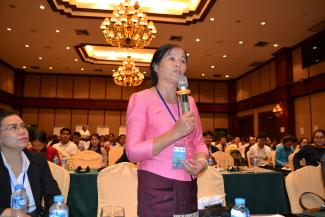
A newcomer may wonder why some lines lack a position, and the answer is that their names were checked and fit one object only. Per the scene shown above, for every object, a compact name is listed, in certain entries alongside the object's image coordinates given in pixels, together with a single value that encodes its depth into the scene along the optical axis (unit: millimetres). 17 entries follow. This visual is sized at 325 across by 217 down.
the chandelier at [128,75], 9469
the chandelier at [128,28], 6727
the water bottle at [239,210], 1162
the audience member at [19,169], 1919
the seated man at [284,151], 6844
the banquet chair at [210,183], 3033
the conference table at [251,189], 3832
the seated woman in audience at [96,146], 7180
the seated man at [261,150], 7886
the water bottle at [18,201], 1289
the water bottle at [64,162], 4500
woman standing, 1148
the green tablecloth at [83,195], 3705
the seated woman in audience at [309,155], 4645
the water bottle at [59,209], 1129
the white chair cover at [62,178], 2762
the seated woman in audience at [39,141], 4414
